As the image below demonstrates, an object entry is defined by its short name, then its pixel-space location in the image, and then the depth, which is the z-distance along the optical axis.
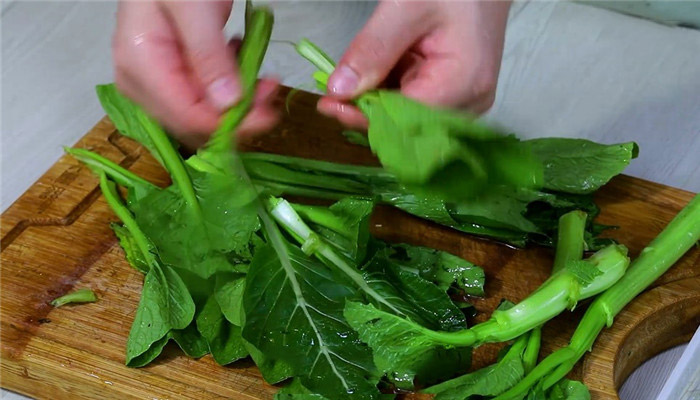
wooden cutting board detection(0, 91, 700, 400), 0.93
